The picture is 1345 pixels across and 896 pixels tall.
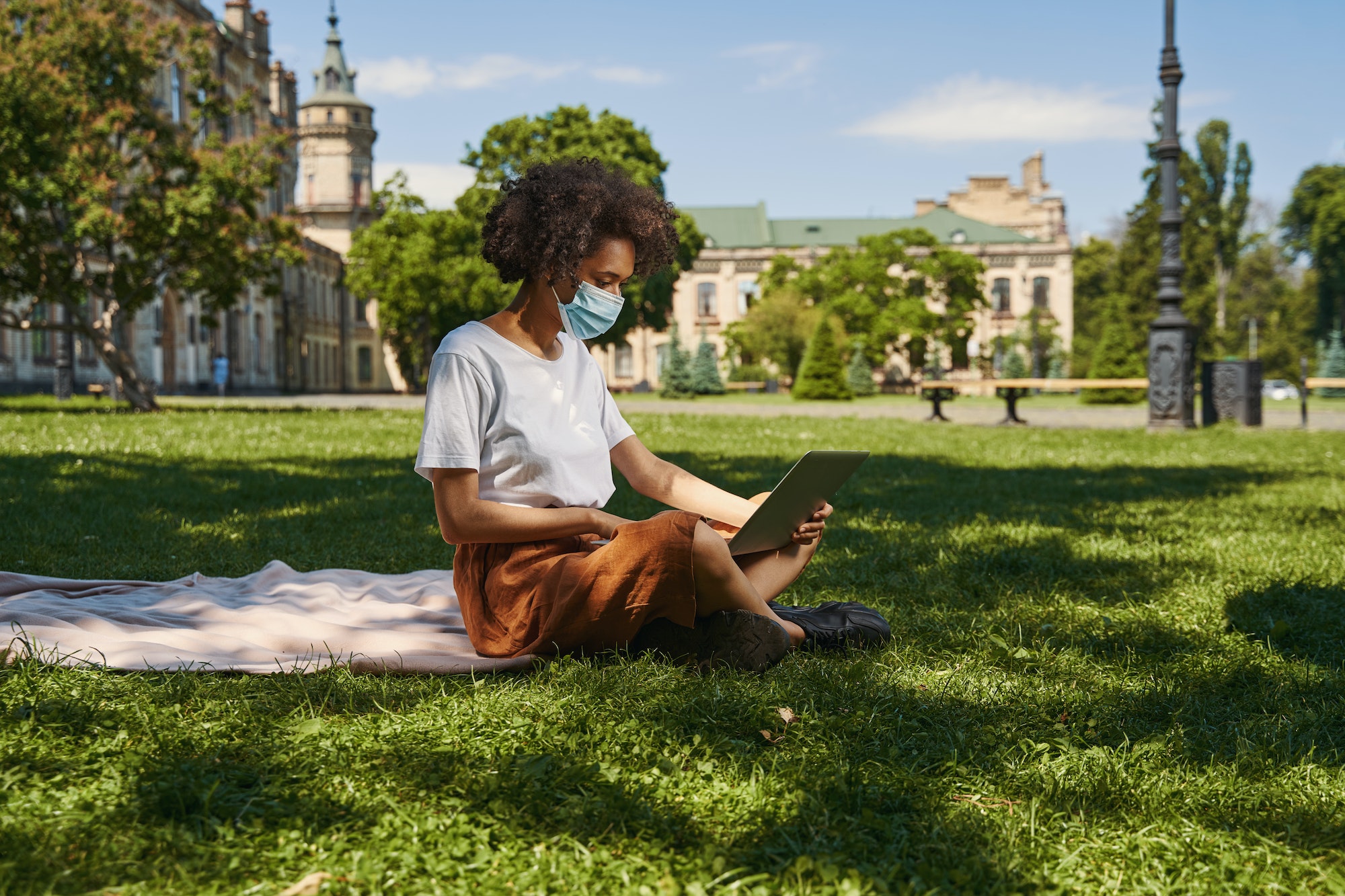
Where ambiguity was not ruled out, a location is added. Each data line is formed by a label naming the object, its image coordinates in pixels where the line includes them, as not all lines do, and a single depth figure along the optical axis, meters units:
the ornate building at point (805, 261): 70.25
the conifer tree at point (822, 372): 38.41
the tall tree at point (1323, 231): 60.81
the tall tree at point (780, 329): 53.28
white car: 54.94
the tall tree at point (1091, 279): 76.00
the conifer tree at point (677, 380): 46.25
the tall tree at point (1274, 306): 69.75
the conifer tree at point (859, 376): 52.81
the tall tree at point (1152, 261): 59.47
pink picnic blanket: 3.27
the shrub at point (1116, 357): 39.34
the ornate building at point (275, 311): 39.50
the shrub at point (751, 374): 60.12
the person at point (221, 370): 36.13
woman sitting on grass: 3.07
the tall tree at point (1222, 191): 63.25
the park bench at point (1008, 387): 19.83
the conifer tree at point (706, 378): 50.34
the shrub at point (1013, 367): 61.78
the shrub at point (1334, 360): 57.00
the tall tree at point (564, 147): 37.34
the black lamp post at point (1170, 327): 16.00
